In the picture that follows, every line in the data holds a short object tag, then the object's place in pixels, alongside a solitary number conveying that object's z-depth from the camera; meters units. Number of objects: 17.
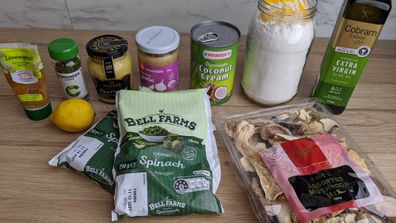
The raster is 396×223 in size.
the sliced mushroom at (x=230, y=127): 0.68
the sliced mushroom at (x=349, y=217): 0.53
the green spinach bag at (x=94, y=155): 0.60
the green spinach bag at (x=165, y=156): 0.55
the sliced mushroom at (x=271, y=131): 0.66
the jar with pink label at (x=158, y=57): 0.67
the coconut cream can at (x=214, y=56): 0.67
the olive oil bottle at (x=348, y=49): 0.60
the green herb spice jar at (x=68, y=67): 0.65
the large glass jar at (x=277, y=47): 0.65
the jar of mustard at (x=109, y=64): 0.67
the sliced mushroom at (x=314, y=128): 0.68
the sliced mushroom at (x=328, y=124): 0.69
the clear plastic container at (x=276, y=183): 0.54
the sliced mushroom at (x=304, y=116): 0.70
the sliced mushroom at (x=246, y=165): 0.62
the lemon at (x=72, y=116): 0.67
